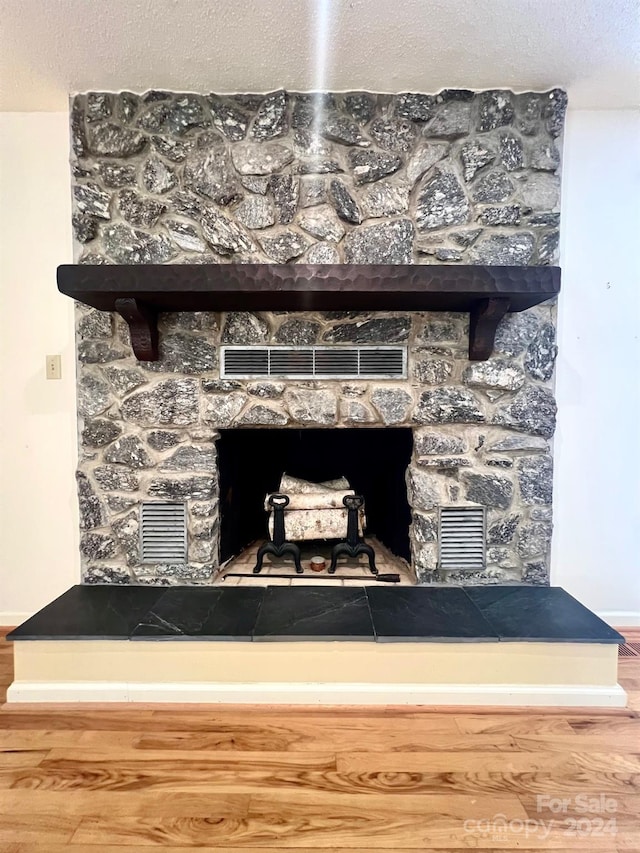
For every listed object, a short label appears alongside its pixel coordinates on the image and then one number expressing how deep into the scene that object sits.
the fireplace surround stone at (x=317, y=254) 1.60
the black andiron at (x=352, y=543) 1.80
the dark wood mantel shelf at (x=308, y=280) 1.37
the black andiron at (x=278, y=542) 1.80
